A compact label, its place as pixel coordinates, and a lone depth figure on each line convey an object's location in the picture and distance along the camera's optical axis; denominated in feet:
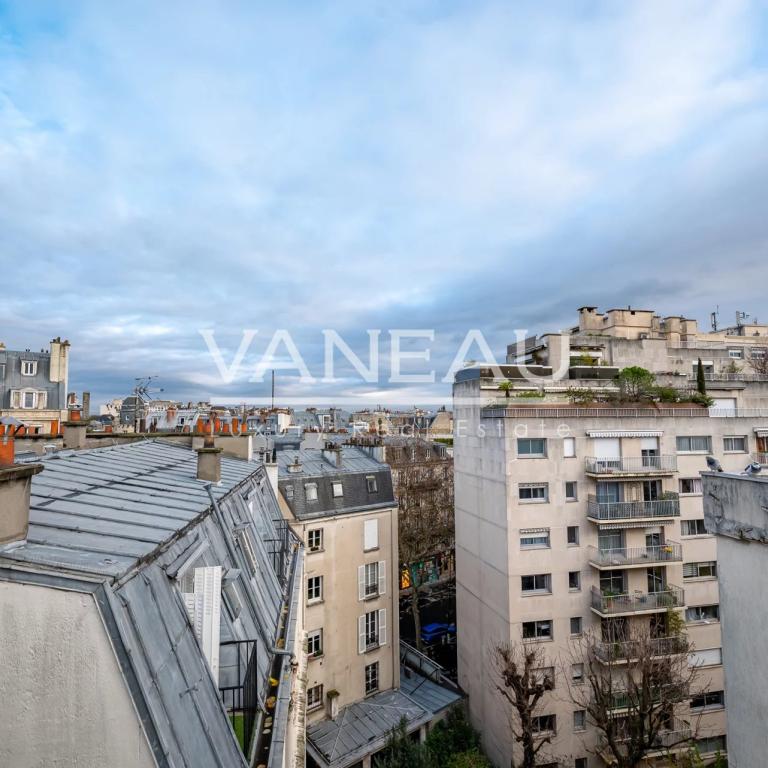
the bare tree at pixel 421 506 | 92.99
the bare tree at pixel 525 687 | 44.04
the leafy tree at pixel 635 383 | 61.42
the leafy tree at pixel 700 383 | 64.59
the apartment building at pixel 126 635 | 8.42
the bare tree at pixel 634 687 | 43.06
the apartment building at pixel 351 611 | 57.16
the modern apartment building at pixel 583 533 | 53.52
